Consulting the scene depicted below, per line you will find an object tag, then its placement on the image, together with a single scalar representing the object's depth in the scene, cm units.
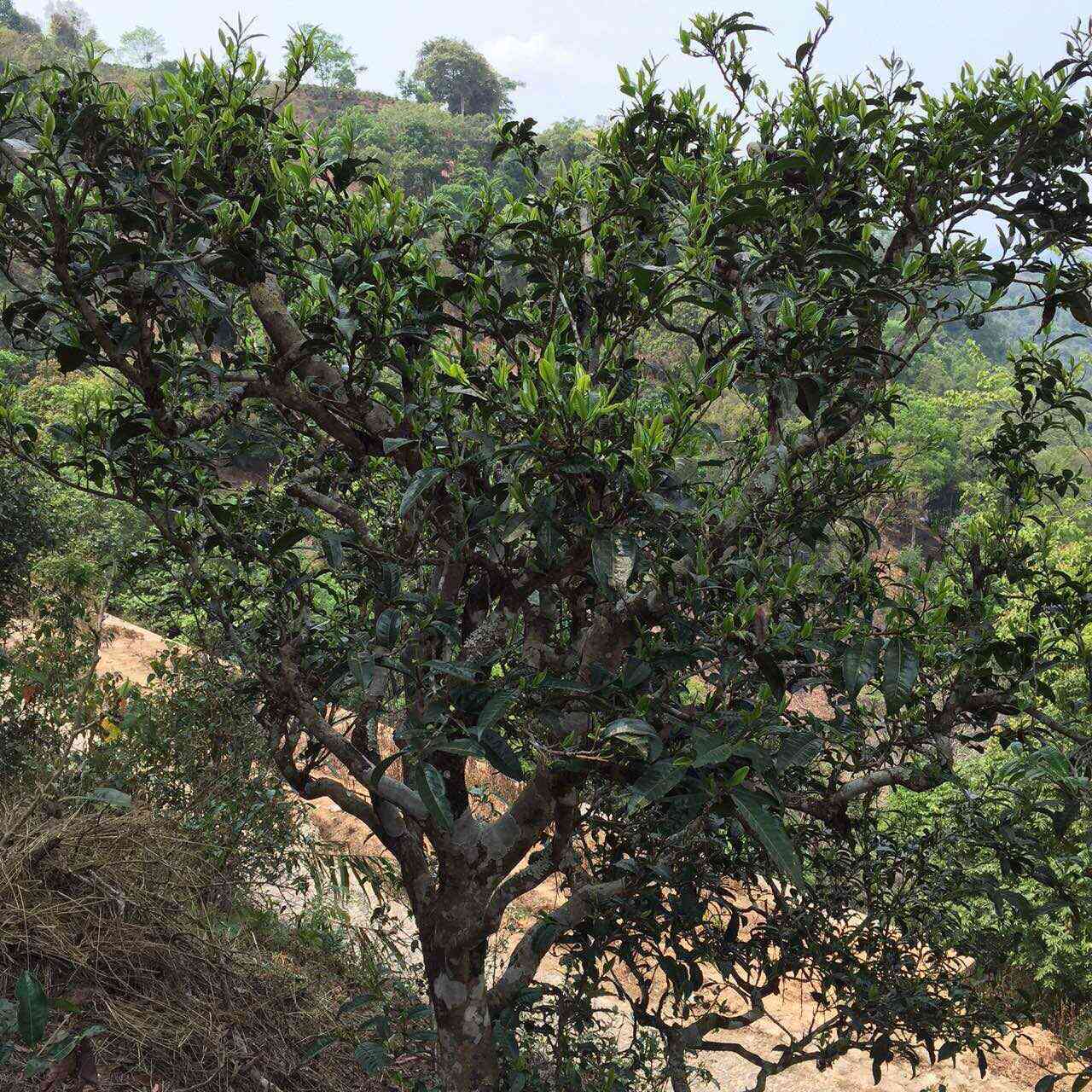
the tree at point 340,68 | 7138
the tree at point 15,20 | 6975
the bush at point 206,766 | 501
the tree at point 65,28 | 6338
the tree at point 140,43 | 8238
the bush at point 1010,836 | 224
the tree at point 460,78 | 7306
